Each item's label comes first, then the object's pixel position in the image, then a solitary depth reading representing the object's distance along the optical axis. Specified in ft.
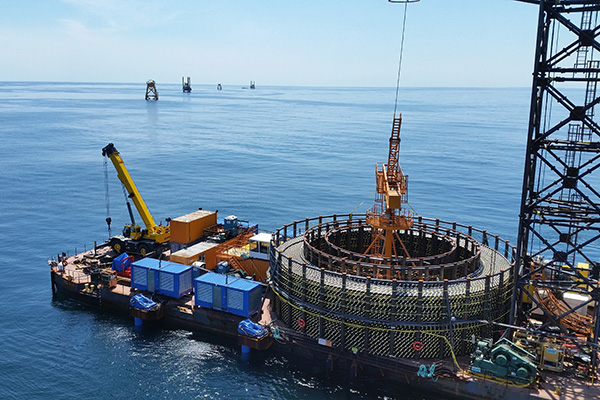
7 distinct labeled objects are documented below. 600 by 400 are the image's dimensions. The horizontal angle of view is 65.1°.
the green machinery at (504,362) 106.93
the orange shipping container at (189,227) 180.86
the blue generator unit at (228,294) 139.54
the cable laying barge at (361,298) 113.29
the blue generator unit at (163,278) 152.25
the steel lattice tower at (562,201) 108.17
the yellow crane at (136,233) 188.55
